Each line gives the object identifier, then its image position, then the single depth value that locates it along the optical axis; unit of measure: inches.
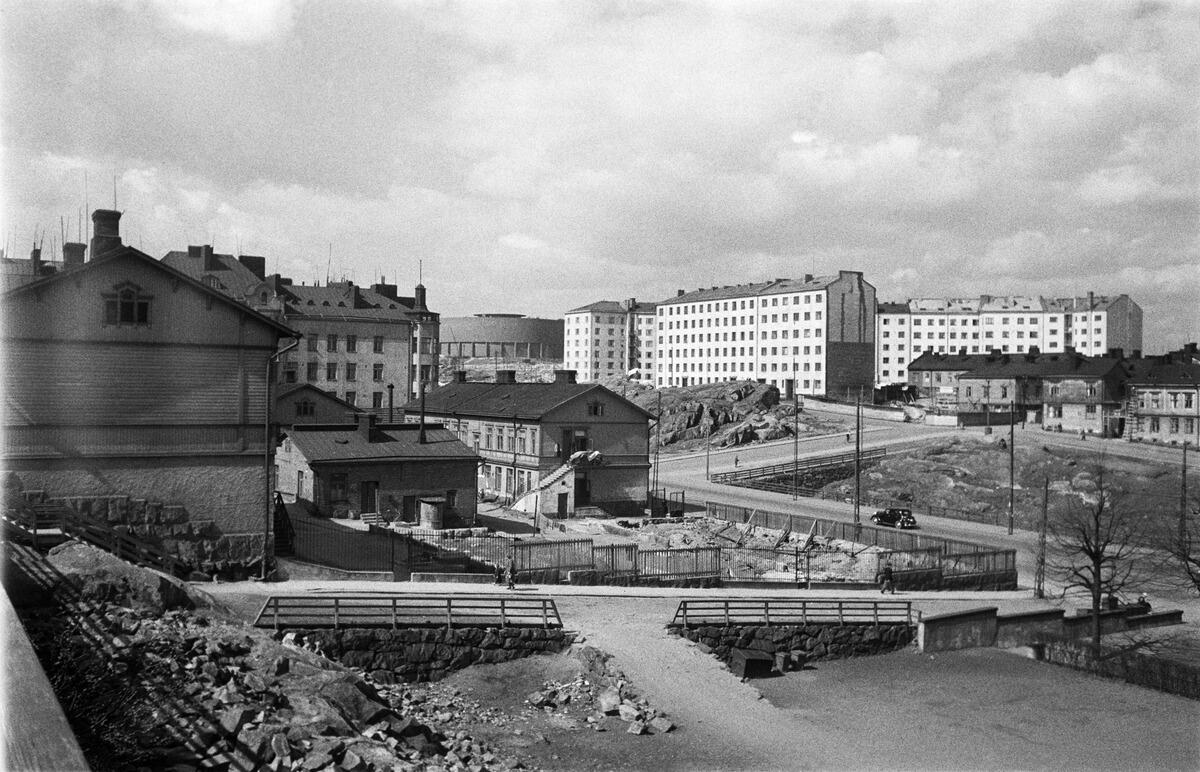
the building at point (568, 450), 2081.7
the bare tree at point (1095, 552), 1199.1
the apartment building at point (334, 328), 3095.5
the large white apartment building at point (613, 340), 6791.3
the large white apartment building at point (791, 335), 5032.0
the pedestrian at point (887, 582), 1352.1
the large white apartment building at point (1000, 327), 5629.9
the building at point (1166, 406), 3336.6
